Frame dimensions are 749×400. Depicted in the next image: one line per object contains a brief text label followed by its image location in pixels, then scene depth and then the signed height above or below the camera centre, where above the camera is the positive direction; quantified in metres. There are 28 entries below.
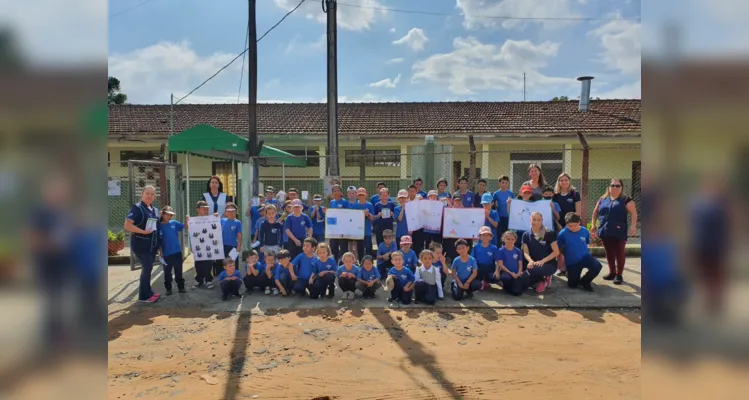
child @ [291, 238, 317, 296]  6.76 -1.15
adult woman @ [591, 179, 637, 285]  6.95 -0.48
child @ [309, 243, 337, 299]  6.67 -1.25
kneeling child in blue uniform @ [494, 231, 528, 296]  6.76 -1.17
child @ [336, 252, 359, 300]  6.67 -1.26
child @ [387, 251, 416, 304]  6.36 -1.29
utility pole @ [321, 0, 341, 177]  9.20 +2.21
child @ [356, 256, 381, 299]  6.62 -1.30
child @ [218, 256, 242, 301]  6.72 -1.34
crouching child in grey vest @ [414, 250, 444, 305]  6.35 -1.29
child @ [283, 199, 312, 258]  7.77 -0.64
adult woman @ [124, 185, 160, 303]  6.36 -0.62
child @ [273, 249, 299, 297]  6.83 -1.27
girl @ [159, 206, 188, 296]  6.91 -0.88
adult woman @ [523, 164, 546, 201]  7.56 +0.18
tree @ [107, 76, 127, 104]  27.52 +6.41
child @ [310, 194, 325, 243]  8.68 -0.58
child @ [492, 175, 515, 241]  8.03 -0.19
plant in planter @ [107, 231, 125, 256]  9.48 -1.08
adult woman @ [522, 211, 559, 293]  6.83 -0.95
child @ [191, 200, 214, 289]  7.44 -1.32
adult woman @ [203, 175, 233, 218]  8.19 -0.10
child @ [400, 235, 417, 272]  6.81 -0.96
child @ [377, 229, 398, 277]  7.26 -0.97
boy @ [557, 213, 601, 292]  6.96 -0.96
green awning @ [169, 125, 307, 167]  8.06 +0.98
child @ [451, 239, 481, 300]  6.54 -1.23
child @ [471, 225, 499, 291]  6.98 -1.04
